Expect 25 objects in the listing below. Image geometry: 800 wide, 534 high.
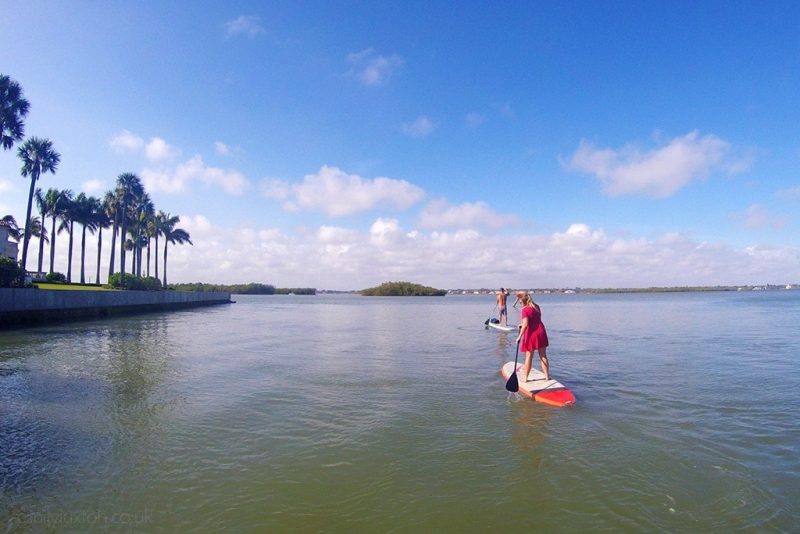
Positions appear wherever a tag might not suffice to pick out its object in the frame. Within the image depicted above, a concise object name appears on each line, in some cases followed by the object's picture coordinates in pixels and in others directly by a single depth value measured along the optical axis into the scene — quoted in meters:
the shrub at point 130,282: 53.50
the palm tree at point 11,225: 52.01
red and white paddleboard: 9.16
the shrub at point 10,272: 26.91
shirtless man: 26.20
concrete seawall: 25.88
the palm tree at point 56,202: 58.91
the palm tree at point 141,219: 71.88
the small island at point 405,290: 178.00
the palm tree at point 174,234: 87.44
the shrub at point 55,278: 49.53
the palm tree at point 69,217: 60.62
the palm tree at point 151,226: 78.50
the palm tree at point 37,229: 61.75
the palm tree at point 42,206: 58.41
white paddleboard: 24.18
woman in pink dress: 10.28
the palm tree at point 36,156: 45.56
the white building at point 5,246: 49.41
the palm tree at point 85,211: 63.18
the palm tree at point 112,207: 61.78
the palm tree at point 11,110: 36.91
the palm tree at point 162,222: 81.19
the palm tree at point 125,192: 61.66
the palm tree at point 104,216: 65.00
